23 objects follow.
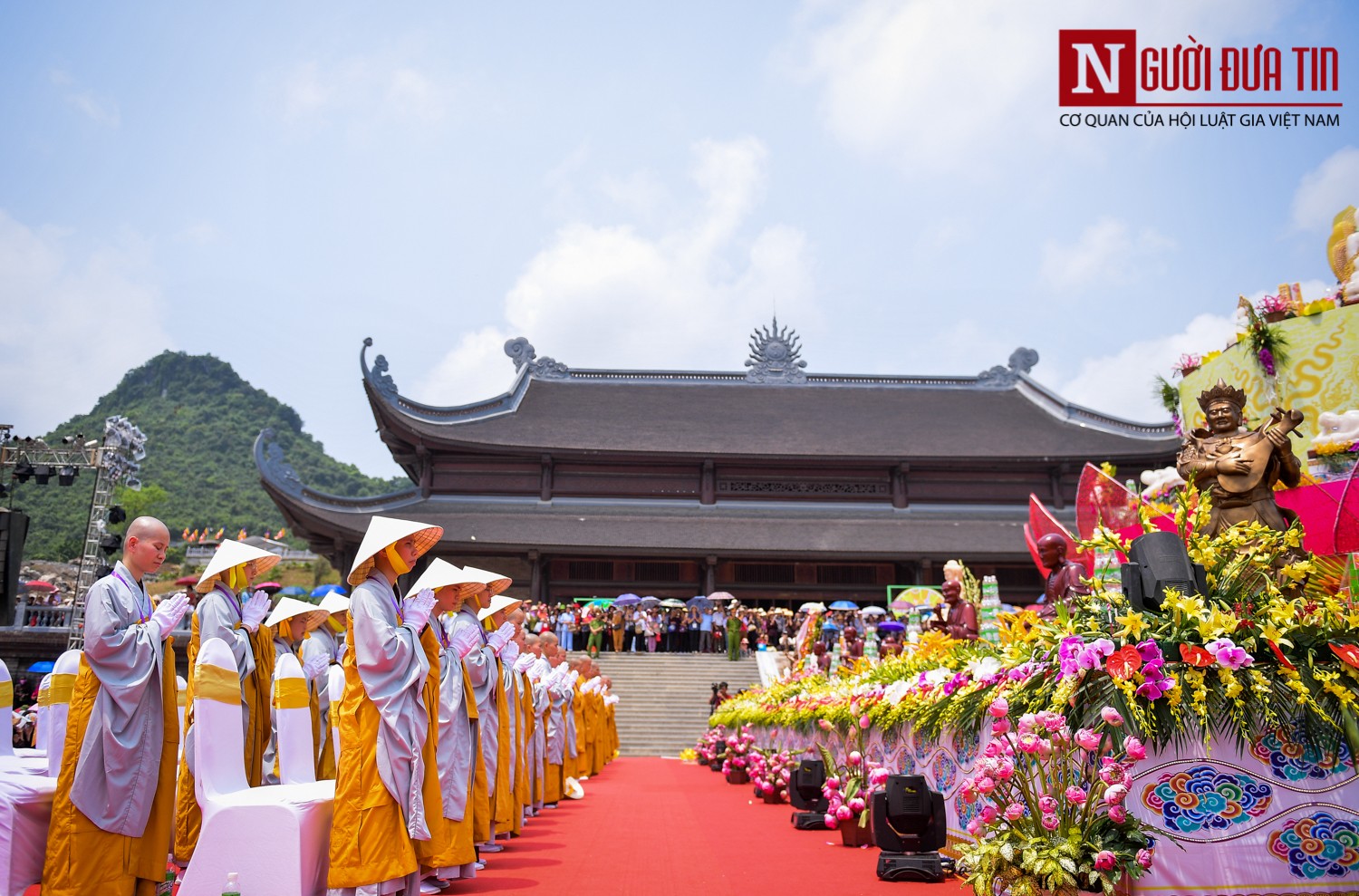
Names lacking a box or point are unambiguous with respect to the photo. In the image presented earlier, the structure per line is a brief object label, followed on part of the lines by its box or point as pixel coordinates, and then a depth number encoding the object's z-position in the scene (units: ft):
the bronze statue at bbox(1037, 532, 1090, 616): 18.33
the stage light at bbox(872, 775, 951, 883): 15.83
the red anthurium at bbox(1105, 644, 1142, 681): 11.79
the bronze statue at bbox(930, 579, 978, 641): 23.26
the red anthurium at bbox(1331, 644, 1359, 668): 11.53
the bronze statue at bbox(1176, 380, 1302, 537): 17.10
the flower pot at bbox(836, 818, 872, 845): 20.33
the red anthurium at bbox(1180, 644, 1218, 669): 11.82
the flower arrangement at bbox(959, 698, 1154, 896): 11.19
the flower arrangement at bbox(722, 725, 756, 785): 38.04
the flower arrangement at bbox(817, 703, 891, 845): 20.27
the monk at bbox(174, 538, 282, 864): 16.12
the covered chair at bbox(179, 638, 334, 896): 11.93
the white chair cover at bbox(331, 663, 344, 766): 15.15
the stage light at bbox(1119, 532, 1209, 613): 13.05
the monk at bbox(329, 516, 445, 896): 12.35
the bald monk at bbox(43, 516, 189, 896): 13.29
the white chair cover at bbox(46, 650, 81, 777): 15.30
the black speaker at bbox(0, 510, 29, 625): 57.47
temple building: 74.43
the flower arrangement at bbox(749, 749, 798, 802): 28.96
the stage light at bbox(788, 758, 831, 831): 23.27
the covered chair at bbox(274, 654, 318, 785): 13.99
